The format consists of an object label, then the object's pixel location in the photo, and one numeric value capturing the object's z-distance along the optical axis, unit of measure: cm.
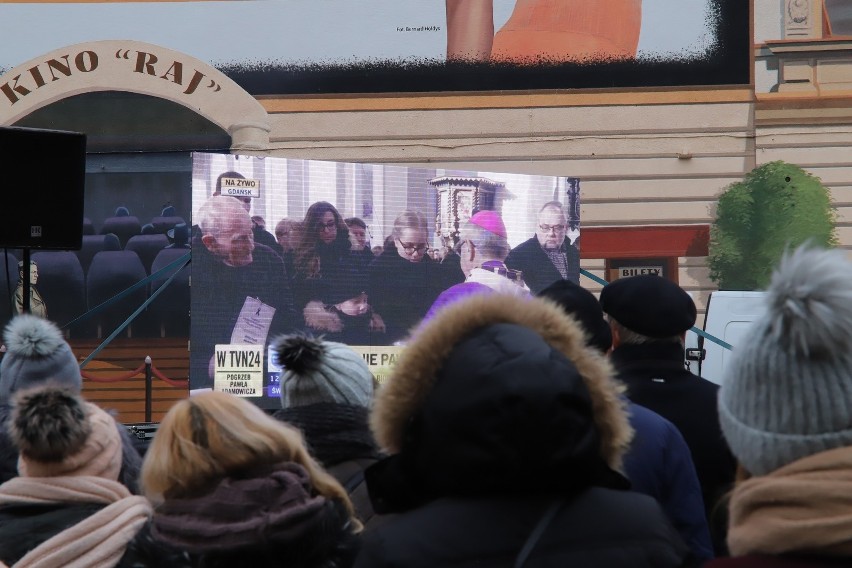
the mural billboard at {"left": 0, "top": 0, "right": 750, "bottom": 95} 1780
